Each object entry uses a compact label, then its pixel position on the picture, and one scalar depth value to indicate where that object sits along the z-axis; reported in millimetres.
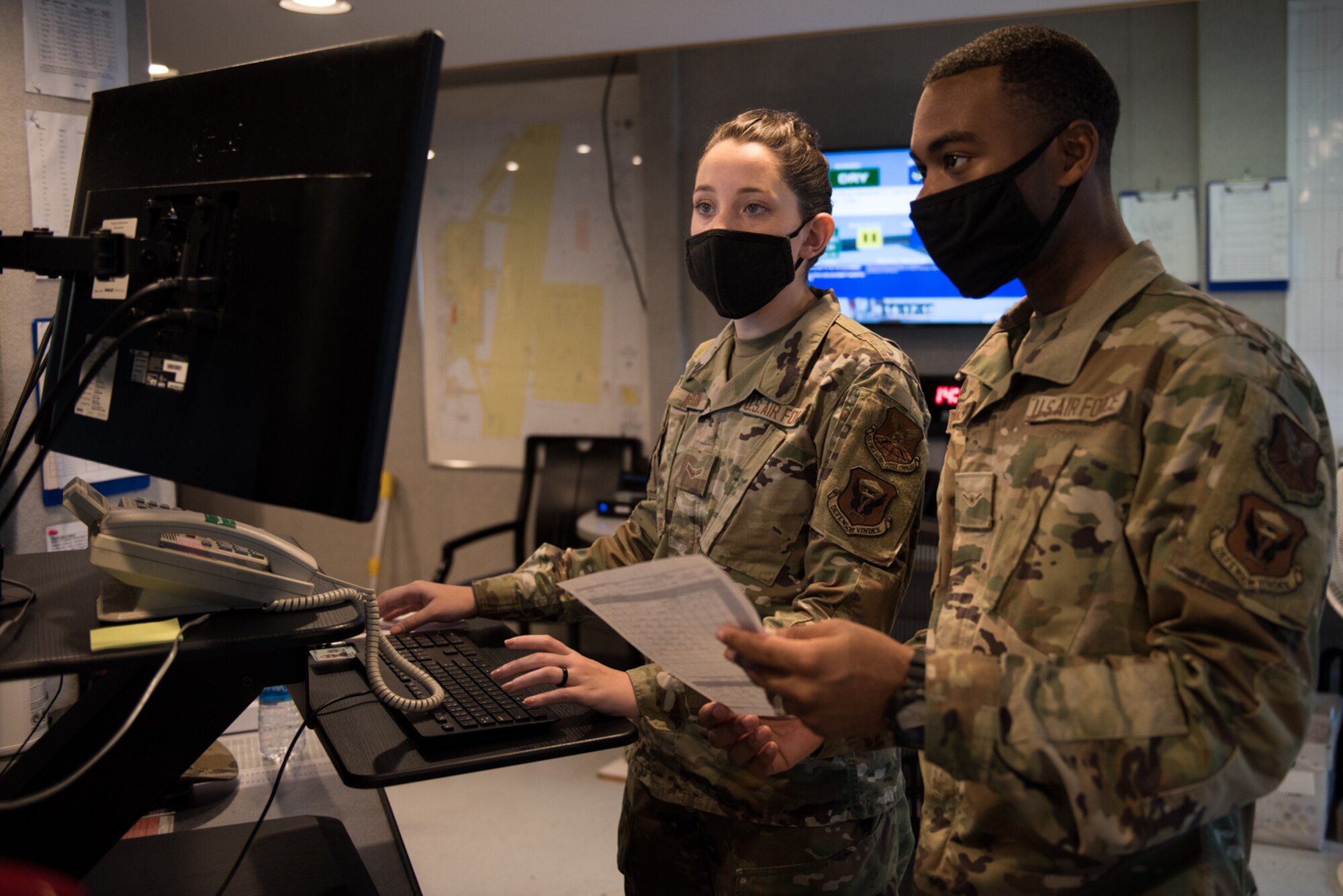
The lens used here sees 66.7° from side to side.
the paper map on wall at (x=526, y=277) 4082
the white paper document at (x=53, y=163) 1865
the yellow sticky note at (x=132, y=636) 816
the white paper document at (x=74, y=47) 1854
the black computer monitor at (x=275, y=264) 837
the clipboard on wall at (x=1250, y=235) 3117
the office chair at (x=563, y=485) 4016
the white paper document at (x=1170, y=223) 3234
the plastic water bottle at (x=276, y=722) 1561
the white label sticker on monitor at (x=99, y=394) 1091
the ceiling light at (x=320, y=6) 2814
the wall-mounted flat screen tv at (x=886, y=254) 3482
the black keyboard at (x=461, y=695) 958
